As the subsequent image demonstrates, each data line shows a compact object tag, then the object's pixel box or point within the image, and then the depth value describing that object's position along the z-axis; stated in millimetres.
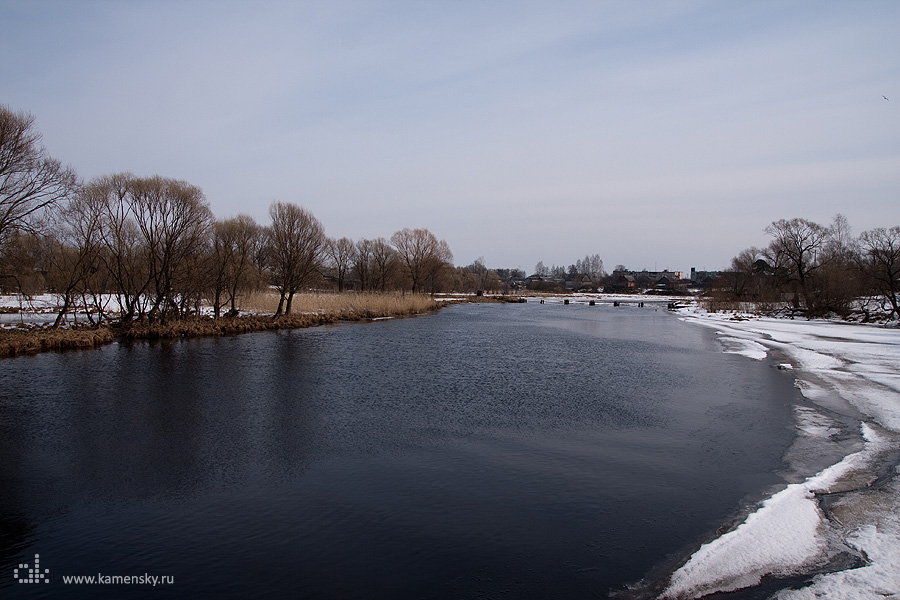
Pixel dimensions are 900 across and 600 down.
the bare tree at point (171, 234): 27578
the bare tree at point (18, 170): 20109
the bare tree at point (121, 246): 26219
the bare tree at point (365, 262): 81812
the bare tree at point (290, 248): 35688
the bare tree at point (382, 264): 74750
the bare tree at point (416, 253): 74000
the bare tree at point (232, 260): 32656
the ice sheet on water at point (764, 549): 5508
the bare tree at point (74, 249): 25422
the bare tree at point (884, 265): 38469
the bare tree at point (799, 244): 53688
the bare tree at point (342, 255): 81250
